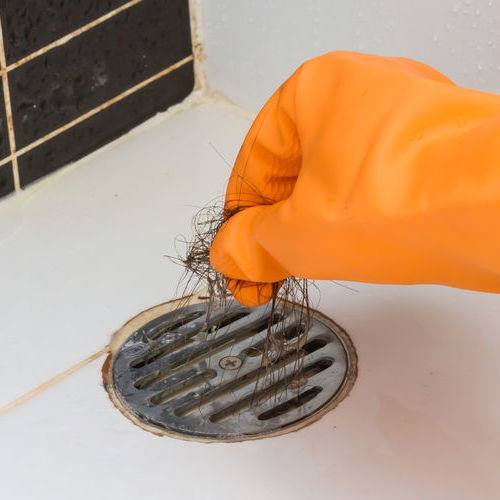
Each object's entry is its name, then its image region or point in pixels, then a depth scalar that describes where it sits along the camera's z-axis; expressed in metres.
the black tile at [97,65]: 0.77
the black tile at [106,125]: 0.79
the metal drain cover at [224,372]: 0.65
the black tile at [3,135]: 0.76
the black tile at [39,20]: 0.75
